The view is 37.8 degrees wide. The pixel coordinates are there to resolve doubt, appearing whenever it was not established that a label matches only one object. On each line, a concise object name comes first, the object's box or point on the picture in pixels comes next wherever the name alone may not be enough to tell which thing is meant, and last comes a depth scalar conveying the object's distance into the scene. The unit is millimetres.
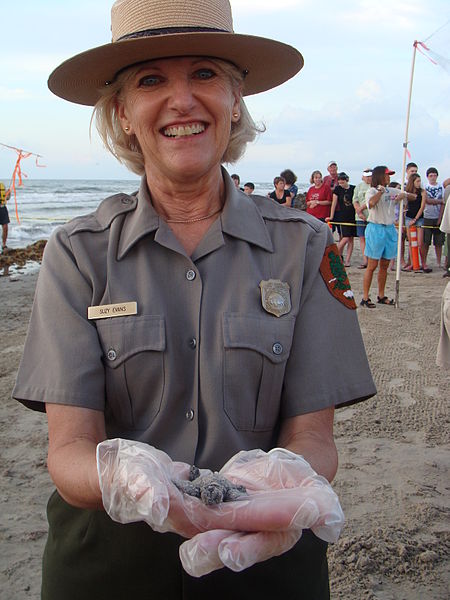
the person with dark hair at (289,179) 12552
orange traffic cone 11242
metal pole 8227
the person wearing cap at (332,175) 13150
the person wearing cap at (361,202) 10477
